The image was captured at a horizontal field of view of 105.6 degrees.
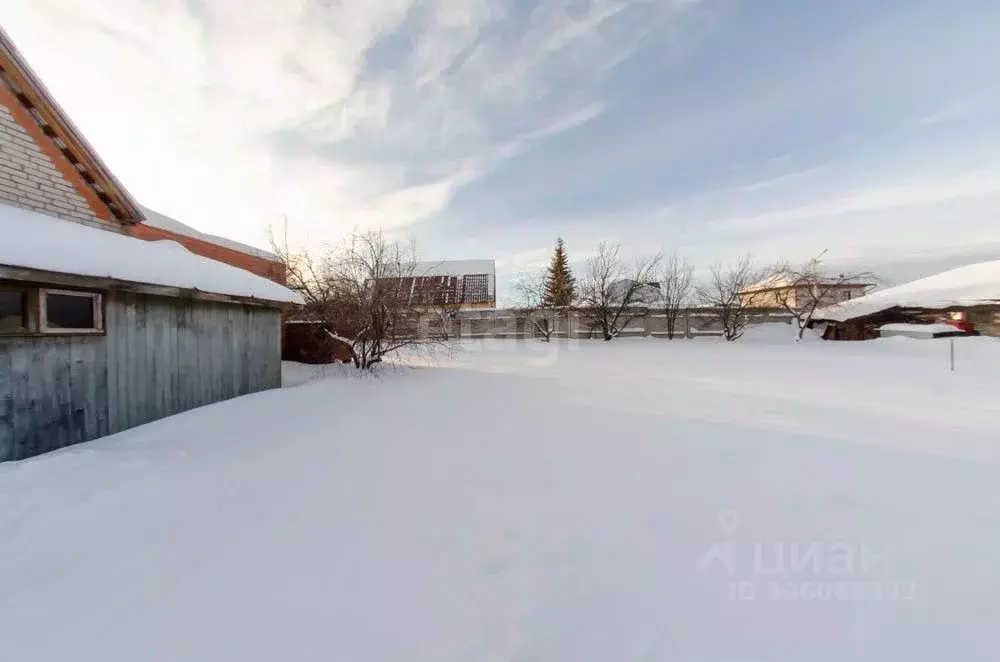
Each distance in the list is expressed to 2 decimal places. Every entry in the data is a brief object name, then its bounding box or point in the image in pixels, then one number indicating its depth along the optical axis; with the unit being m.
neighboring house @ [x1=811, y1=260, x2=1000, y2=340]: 13.52
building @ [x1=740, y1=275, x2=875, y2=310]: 15.54
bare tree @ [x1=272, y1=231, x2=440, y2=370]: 8.39
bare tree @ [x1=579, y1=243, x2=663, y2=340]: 16.31
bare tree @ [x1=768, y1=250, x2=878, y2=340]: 15.48
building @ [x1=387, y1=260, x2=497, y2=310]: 26.42
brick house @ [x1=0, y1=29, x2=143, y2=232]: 5.02
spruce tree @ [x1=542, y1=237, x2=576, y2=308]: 17.70
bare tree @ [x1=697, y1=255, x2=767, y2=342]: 16.06
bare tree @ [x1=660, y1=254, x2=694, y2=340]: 17.23
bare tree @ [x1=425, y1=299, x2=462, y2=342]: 11.26
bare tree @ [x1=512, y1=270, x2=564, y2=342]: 16.83
